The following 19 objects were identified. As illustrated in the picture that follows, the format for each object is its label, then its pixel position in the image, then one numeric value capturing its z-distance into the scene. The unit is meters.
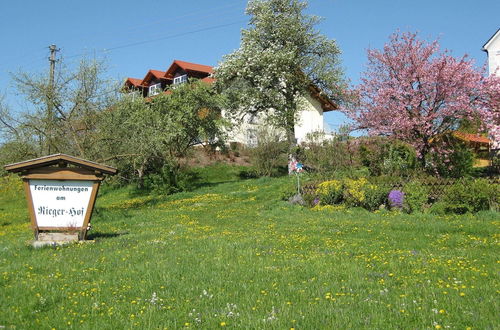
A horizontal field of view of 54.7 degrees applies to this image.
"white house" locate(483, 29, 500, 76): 35.78
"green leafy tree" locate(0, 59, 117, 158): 21.58
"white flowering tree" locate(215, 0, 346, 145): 34.91
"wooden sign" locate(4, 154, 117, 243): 12.80
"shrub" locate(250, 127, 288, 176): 33.53
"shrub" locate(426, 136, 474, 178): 22.70
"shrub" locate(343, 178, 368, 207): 18.16
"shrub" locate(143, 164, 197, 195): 29.69
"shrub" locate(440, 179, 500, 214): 15.66
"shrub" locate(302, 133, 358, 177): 24.02
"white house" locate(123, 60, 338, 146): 51.49
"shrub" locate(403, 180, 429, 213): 16.92
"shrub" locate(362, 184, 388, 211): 17.77
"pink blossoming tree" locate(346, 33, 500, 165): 22.45
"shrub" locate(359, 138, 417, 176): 21.14
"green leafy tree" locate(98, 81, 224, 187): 23.06
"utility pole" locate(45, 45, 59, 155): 21.41
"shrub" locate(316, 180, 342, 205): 19.20
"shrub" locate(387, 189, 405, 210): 17.33
